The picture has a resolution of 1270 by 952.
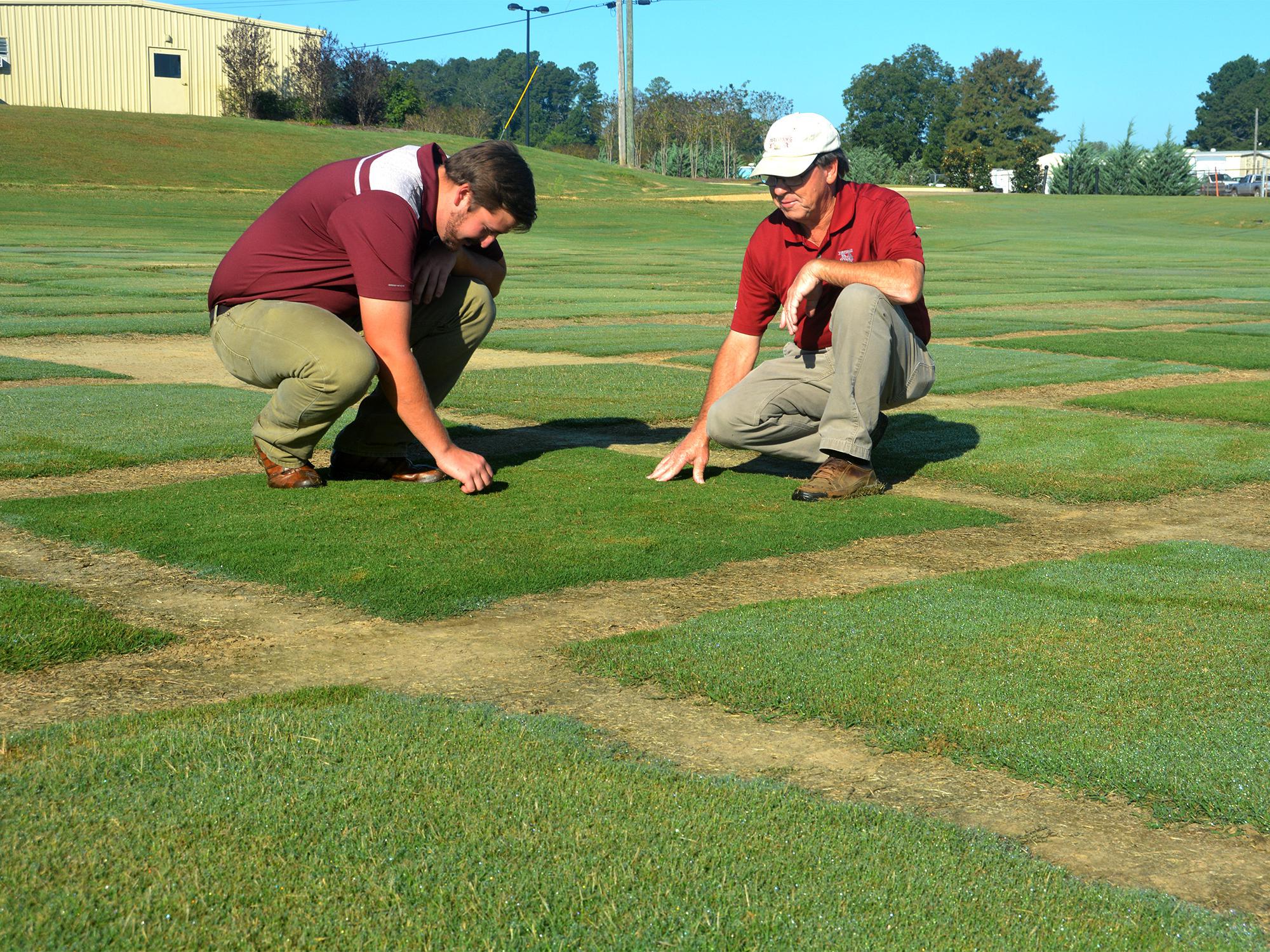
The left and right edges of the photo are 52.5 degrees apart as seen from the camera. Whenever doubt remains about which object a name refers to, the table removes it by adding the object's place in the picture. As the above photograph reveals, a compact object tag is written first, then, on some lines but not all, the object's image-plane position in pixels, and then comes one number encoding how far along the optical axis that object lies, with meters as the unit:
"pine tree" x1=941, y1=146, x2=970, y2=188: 68.12
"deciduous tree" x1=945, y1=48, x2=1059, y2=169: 100.94
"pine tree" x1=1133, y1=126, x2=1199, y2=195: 52.00
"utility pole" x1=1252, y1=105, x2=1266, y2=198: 100.81
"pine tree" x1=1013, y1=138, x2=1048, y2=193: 65.25
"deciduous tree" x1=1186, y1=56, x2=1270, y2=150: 147.25
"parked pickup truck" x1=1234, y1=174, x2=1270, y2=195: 67.25
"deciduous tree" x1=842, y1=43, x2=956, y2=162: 114.00
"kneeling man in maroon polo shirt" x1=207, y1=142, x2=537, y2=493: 4.44
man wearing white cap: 4.81
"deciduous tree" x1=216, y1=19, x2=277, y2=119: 51.69
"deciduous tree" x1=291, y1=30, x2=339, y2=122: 52.75
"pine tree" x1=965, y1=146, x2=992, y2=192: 67.88
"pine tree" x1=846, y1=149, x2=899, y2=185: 60.69
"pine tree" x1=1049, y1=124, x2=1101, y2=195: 55.88
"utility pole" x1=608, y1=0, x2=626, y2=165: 48.84
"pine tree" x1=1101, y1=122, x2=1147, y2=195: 54.34
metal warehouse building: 50.69
